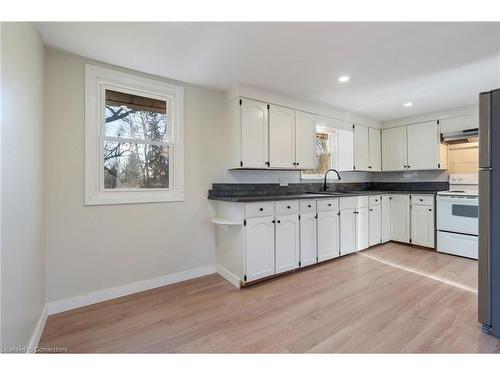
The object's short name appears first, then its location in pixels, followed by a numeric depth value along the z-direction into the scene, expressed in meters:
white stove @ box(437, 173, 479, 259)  3.28
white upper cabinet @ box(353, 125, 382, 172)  4.21
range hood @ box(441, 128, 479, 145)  3.54
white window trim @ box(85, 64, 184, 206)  2.19
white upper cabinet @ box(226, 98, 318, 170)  2.84
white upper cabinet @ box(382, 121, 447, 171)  3.91
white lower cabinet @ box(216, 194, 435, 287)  2.54
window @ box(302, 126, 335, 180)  3.99
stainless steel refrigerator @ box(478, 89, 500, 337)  1.66
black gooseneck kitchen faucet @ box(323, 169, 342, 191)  4.00
